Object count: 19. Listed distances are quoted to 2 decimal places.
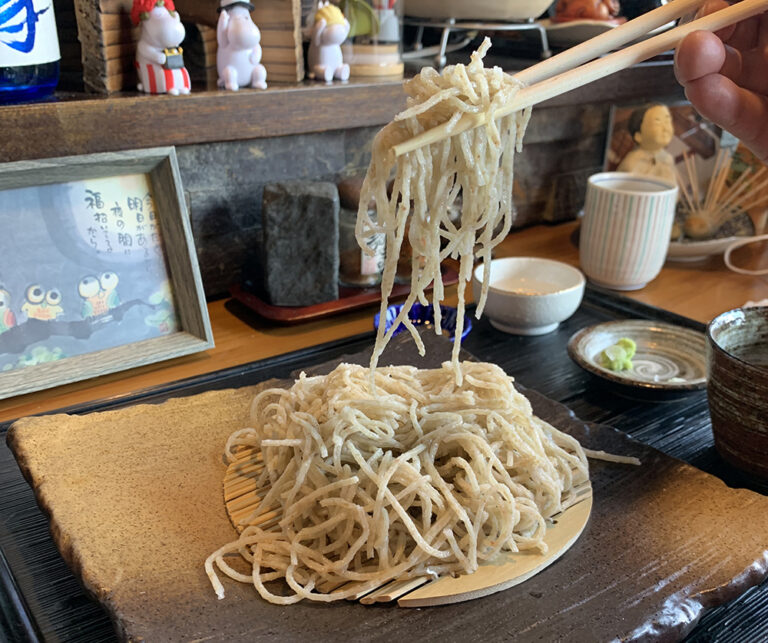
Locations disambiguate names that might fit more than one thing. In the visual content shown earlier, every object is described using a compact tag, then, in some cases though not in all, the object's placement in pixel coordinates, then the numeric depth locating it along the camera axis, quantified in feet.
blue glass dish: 1.59
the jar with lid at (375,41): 1.74
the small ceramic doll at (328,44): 1.62
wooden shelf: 1.31
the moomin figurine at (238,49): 1.50
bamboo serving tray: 0.87
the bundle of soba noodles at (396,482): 0.91
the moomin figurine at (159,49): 1.38
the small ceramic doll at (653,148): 2.18
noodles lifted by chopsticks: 0.88
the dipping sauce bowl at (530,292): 1.56
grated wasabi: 1.45
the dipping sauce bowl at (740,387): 1.08
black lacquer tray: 0.89
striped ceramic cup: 1.83
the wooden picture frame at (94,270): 1.33
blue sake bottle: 1.26
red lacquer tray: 1.64
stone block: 1.59
